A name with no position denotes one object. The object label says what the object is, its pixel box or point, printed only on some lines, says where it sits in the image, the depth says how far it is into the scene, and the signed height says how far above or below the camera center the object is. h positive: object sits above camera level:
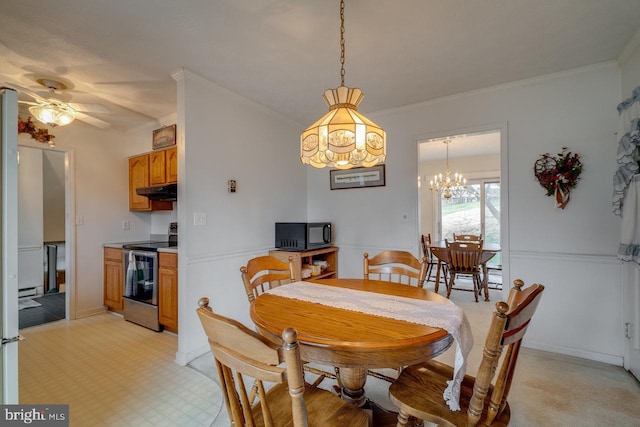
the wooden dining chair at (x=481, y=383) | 0.90 -0.74
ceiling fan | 2.00 +0.84
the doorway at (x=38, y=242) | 4.15 -0.43
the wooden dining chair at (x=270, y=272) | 1.72 -0.40
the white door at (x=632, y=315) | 1.89 -0.75
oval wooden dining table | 0.98 -0.46
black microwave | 3.00 -0.24
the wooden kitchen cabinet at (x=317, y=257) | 2.89 -0.50
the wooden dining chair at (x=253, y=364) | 0.70 -0.40
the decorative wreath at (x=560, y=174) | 2.31 +0.32
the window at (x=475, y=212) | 5.68 +0.02
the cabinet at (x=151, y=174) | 3.19 +0.50
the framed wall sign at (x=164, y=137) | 2.96 +0.85
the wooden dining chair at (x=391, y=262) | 2.03 -0.38
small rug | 3.70 -1.21
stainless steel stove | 2.88 -0.77
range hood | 2.88 +0.24
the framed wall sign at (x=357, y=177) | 3.29 +0.45
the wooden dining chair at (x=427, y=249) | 4.23 -0.56
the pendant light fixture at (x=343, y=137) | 1.37 +0.39
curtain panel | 1.78 +0.23
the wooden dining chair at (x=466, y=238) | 4.68 -0.43
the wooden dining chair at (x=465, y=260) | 3.59 -0.62
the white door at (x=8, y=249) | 1.01 -0.12
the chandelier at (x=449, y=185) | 5.19 +0.53
